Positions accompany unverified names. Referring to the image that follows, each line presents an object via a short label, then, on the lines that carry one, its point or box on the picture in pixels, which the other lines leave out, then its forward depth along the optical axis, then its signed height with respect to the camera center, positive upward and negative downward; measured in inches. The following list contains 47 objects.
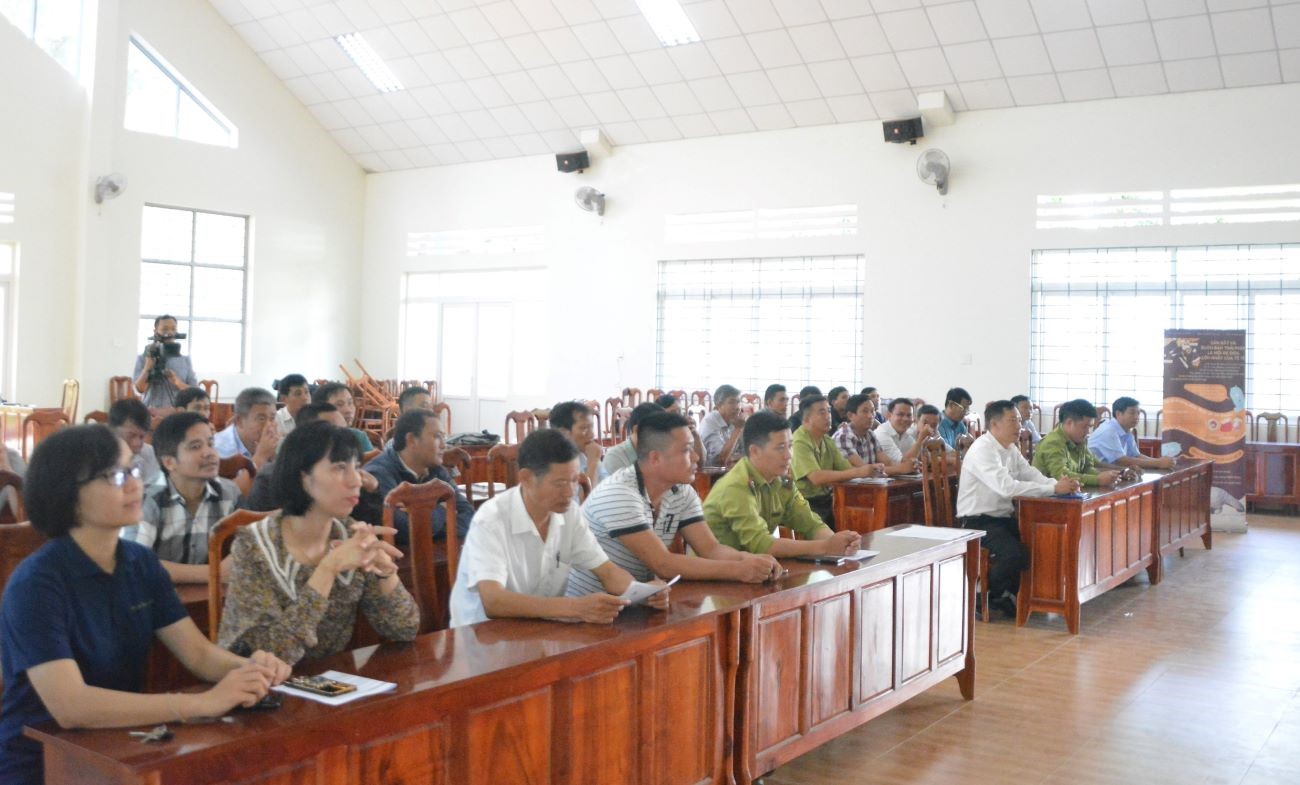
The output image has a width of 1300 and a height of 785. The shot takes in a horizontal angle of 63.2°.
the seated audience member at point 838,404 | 309.4 +4.1
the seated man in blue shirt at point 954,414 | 298.0 +2.0
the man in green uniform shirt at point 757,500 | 135.2 -11.4
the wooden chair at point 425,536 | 105.3 -13.2
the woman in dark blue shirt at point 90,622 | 65.4 -15.0
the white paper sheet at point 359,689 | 70.2 -19.5
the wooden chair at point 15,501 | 119.8 -11.9
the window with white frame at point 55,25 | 392.5 +142.2
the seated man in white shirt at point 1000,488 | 208.5 -13.1
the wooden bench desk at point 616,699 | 65.0 -23.1
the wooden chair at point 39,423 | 209.9 -5.3
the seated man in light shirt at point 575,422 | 175.0 -1.8
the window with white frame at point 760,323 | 437.1 +40.0
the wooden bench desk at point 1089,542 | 205.5 -24.8
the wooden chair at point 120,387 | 427.8 +5.0
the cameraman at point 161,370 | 287.0 +8.4
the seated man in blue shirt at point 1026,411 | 339.3 +3.9
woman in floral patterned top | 79.5 -12.6
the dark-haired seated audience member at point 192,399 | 198.0 +0.3
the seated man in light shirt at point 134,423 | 154.7 -3.5
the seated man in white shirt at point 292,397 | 224.1 +1.4
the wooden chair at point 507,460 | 163.2 -7.9
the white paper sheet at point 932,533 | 155.1 -16.9
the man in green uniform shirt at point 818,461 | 221.8 -9.4
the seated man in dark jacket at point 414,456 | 144.6 -6.8
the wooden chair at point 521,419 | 253.8 -2.2
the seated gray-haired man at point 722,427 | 275.9 -3.3
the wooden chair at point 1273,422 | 367.2 +2.5
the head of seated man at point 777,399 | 306.3 +5.0
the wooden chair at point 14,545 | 93.4 -13.2
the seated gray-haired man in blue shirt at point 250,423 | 181.9 -3.5
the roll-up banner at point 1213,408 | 333.4 +6.1
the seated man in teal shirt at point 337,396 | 198.1 +1.7
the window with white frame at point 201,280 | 458.0 +54.5
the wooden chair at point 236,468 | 145.7 -9.3
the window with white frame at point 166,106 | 444.8 +128.9
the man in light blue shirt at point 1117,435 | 294.7 -2.9
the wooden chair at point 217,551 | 84.2 -12.2
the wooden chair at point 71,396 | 301.4 +0.5
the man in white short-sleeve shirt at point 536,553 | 96.7 -14.0
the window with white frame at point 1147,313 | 366.3 +40.8
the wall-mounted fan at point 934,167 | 399.5 +96.2
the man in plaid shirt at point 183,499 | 113.8 -10.8
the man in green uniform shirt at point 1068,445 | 235.0 -4.8
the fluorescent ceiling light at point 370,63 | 462.3 +153.6
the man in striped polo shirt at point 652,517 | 116.4 -11.8
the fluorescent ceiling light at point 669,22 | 394.3 +148.3
